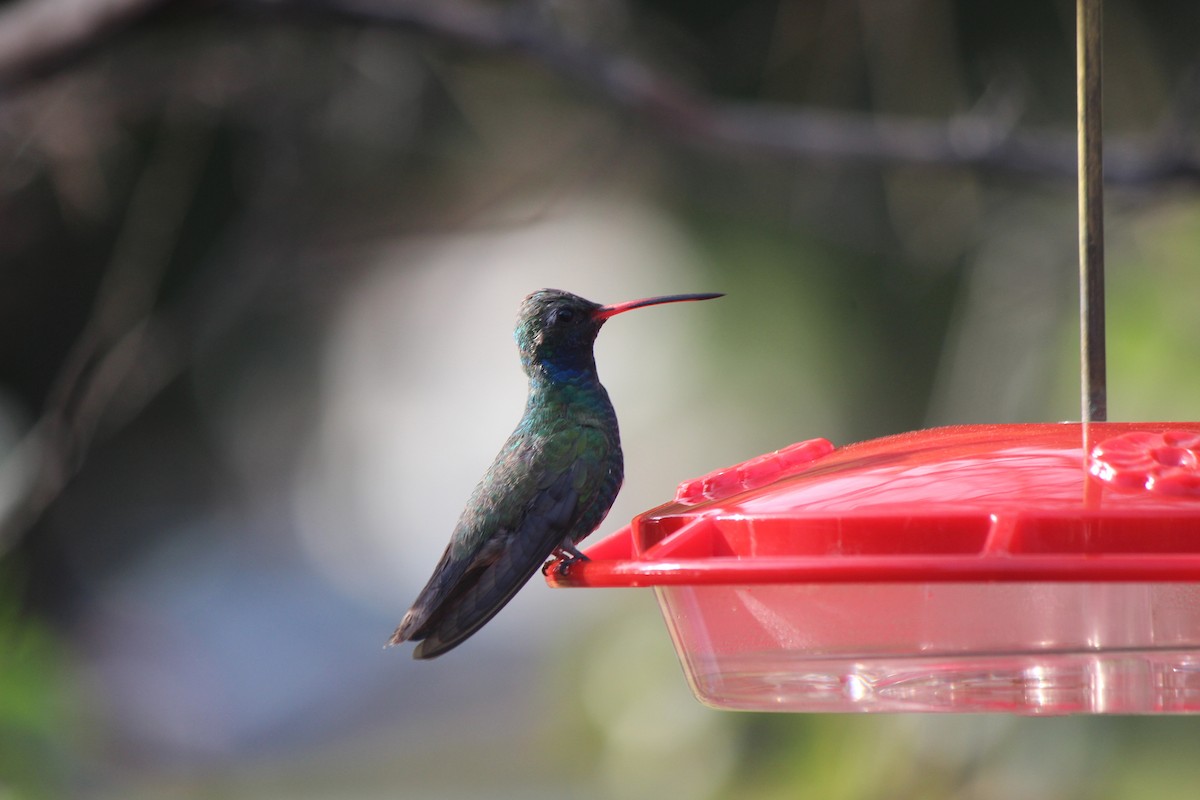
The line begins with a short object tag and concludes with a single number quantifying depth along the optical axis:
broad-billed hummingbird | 4.34
